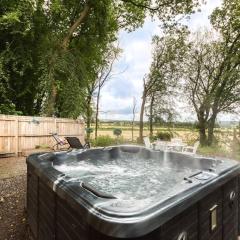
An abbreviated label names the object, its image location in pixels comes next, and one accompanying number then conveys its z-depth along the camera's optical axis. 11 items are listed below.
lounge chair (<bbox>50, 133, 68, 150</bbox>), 7.01
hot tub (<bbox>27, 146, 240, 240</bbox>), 1.18
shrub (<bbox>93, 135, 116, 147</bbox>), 8.90
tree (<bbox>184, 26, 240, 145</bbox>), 9.91
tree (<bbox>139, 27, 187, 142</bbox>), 11.50
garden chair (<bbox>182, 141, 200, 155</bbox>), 4.98
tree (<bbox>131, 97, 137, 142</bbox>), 12.73
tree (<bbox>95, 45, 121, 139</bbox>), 12.79
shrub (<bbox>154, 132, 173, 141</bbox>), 9.97
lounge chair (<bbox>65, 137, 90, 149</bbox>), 6.25
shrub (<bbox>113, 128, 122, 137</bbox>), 8.35
